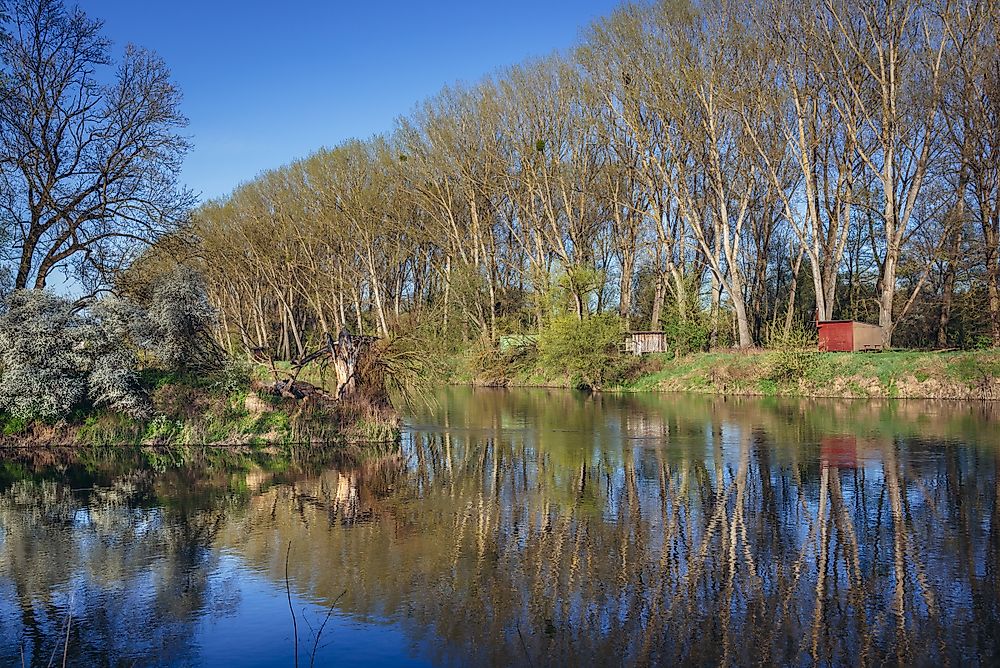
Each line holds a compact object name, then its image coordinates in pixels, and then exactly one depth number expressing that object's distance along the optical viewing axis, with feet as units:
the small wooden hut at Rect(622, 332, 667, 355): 154.10
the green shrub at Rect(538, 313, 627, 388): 143.43
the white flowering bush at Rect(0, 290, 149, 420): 69.46
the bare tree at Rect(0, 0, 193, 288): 83.46
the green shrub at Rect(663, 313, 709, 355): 148.56
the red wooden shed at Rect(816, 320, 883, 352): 128.26
